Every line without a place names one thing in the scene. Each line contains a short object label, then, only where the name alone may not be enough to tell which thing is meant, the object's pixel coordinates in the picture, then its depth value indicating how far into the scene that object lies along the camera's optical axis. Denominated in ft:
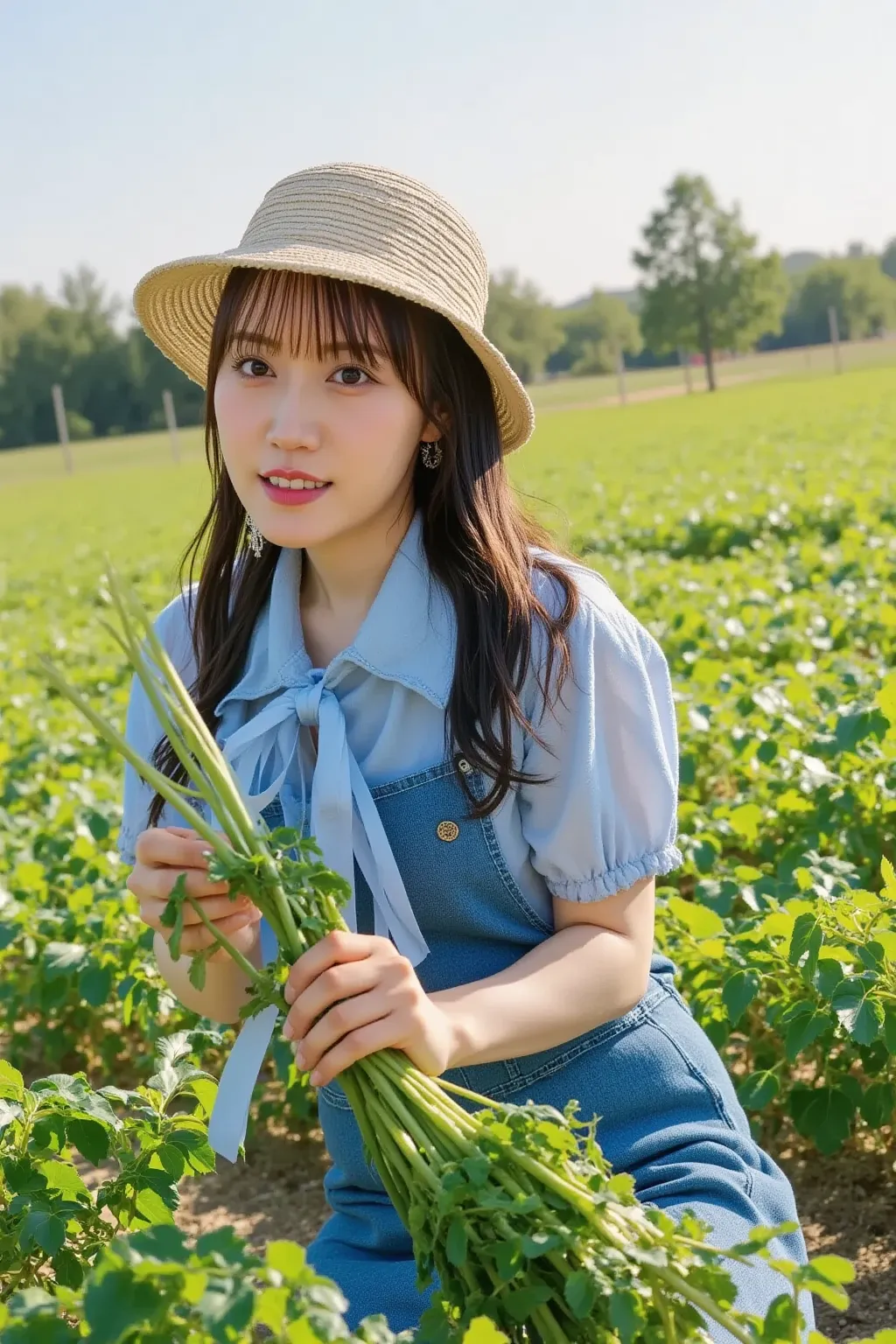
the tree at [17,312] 258.37
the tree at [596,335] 323.37
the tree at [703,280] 204.44
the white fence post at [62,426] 150.51
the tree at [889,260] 463.42
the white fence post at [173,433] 139.13
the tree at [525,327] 320.50
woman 6.07
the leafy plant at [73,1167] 5.61
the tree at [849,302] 340.39
